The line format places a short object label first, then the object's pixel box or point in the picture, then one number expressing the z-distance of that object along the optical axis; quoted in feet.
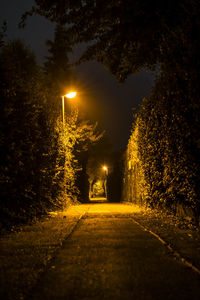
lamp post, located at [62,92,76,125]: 55.43
